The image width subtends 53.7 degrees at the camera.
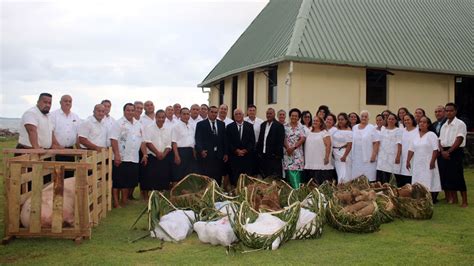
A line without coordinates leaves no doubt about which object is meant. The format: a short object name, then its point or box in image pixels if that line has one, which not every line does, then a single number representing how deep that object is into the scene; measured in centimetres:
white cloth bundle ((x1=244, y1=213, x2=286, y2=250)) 570
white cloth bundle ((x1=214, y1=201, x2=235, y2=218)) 625
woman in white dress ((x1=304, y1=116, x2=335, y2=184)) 906
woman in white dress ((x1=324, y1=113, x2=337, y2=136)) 956
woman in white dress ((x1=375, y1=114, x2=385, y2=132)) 977
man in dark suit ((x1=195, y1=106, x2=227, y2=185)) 921
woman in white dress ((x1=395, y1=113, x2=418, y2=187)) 911
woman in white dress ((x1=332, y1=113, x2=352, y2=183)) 924
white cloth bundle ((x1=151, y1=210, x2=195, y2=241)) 612
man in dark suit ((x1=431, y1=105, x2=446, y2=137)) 943
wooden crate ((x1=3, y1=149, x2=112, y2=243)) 587
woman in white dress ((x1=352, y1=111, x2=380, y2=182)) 948
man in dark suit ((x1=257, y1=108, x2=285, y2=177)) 899
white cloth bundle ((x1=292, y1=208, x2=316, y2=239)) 618
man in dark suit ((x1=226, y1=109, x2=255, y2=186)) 935
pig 600
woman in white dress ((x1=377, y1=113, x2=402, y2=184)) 937
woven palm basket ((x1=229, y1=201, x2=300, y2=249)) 559
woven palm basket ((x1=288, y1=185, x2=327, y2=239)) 618
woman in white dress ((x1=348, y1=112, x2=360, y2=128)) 1026
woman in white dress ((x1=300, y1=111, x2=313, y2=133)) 974
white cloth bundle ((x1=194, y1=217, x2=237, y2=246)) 577
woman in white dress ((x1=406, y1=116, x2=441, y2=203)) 877
